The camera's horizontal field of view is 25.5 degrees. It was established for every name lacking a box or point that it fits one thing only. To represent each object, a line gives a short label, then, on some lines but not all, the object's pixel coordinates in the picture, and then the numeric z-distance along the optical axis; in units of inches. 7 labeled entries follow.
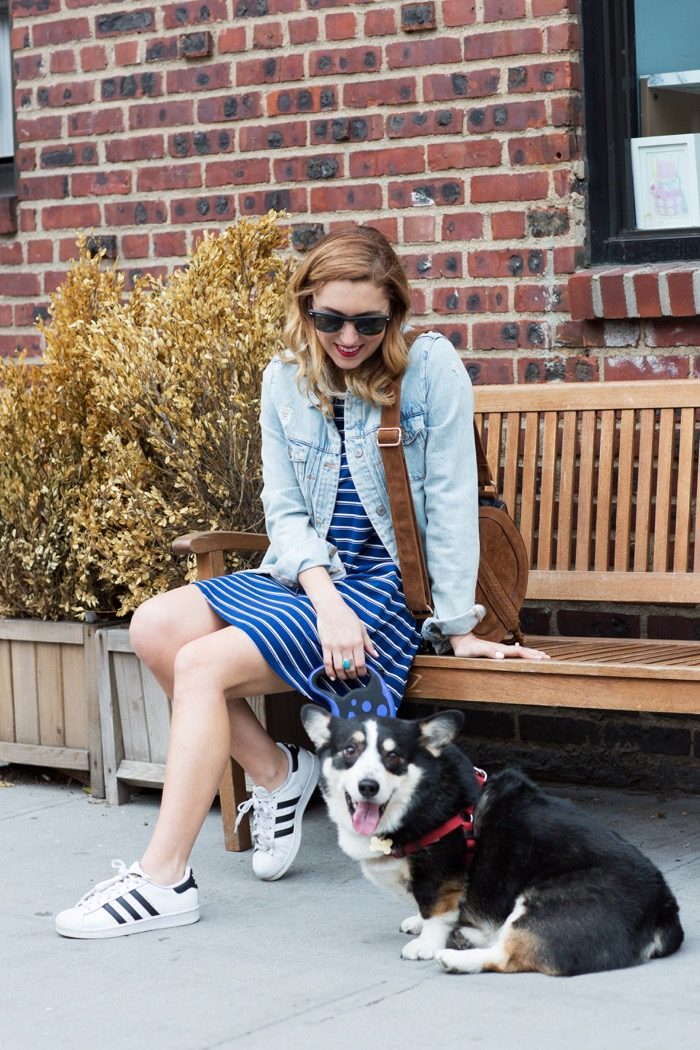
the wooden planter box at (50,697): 195.7
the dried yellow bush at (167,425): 185.6
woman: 146.7
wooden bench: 172.1
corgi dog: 125.5
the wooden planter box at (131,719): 188.1
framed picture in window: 193.8
